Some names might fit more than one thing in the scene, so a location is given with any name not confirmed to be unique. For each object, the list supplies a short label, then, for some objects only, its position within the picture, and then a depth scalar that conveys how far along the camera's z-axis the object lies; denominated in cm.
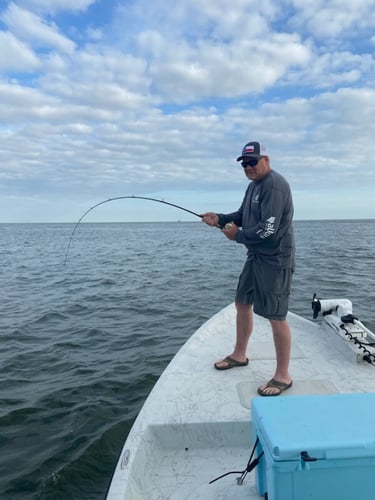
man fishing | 329
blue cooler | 179
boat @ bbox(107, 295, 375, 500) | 264
